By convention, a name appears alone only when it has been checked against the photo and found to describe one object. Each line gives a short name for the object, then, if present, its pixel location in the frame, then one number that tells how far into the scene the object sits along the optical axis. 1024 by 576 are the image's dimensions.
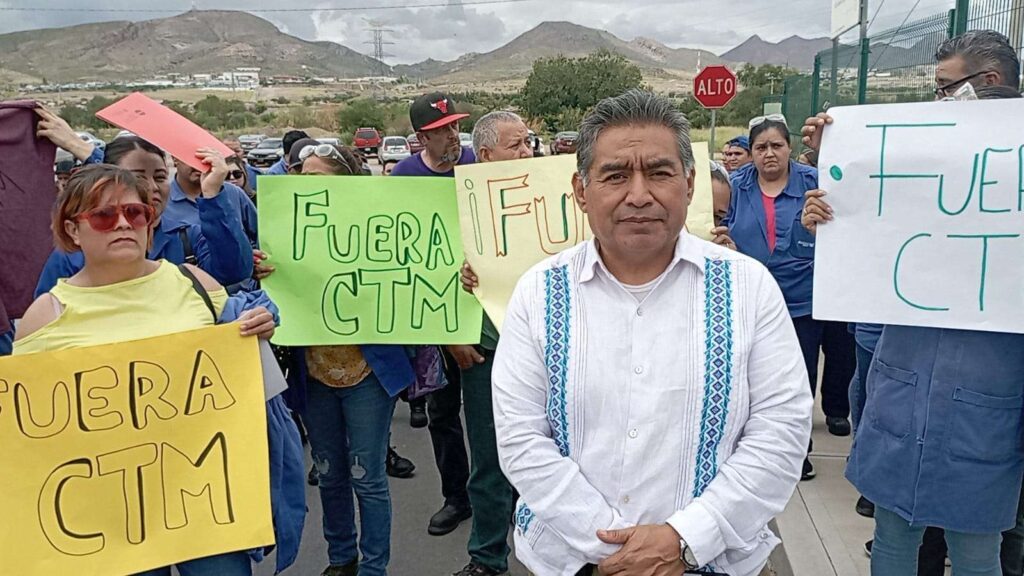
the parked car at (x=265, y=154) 30.61
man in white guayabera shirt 1.65
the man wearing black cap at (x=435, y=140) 3.76
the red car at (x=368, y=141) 38.06
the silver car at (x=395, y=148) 33.72
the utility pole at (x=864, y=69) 8.43
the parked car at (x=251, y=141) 37.72
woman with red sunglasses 2.10
